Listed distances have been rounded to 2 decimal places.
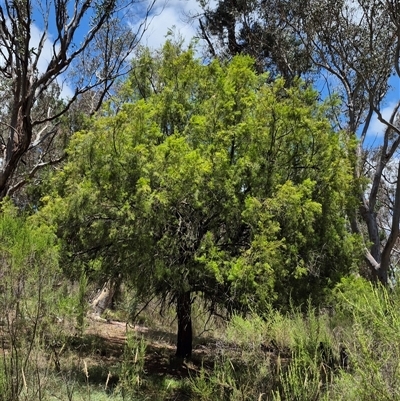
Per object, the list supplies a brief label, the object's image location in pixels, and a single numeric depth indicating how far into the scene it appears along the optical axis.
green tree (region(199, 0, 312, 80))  15.43
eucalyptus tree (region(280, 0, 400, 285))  12.70
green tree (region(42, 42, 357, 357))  6.96
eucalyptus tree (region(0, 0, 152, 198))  10.52
